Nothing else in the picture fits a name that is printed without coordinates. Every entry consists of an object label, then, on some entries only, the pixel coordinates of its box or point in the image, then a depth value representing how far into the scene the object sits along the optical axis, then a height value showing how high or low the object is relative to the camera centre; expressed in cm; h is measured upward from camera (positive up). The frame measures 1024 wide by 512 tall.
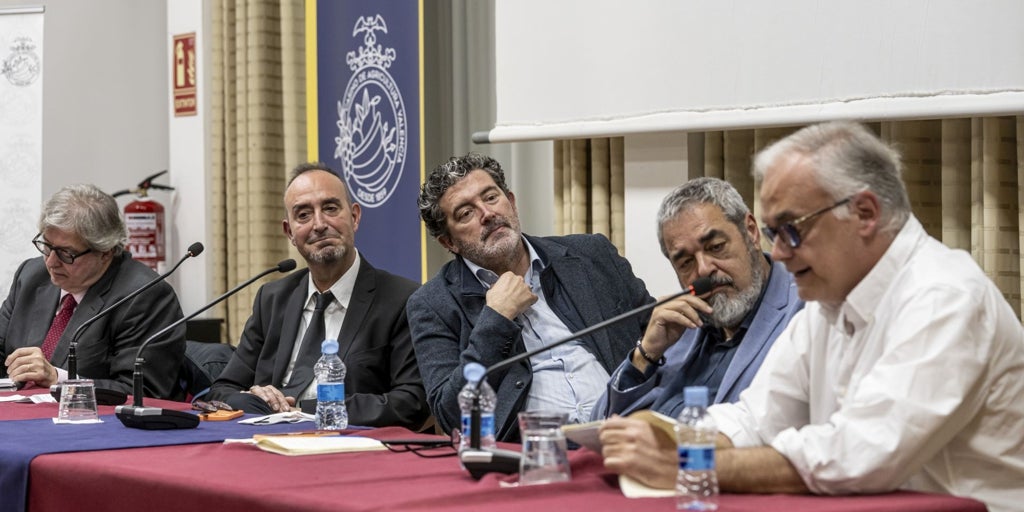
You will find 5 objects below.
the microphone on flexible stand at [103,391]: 373 -36
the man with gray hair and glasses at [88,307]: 421 -21
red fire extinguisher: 665 +12
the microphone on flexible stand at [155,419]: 306 -41
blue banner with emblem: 511 +55
